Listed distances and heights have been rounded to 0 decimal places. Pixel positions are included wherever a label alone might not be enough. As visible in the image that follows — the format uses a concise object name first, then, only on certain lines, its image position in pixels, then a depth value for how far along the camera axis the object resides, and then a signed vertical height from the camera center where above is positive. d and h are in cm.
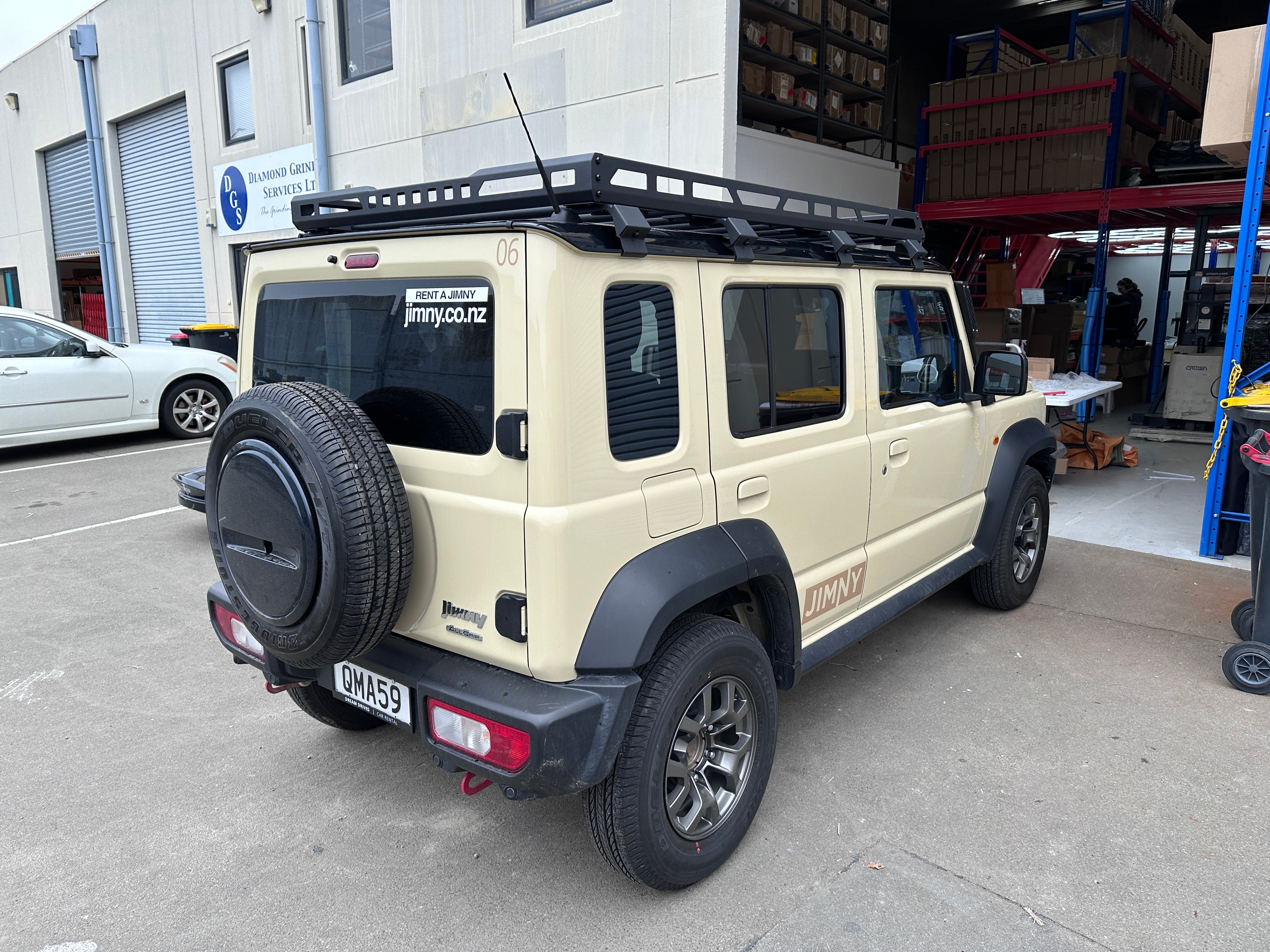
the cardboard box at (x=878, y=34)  1048 +340
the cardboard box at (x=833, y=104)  1008 +243
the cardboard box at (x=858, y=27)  1010 +334
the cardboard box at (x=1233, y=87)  491 +130
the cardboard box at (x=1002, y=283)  1130 +39
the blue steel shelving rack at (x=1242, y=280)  490 +20
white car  829 -75
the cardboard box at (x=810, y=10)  930 +326
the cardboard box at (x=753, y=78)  902 +244
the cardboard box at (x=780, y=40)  907 +286
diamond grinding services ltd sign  1252 +188
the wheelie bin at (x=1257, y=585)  372 -118
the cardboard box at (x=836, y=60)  985 +288
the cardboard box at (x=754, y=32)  878 +285
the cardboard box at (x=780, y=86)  927 +242
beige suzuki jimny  213 -46
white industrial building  809 +245
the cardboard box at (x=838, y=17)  972 +333
